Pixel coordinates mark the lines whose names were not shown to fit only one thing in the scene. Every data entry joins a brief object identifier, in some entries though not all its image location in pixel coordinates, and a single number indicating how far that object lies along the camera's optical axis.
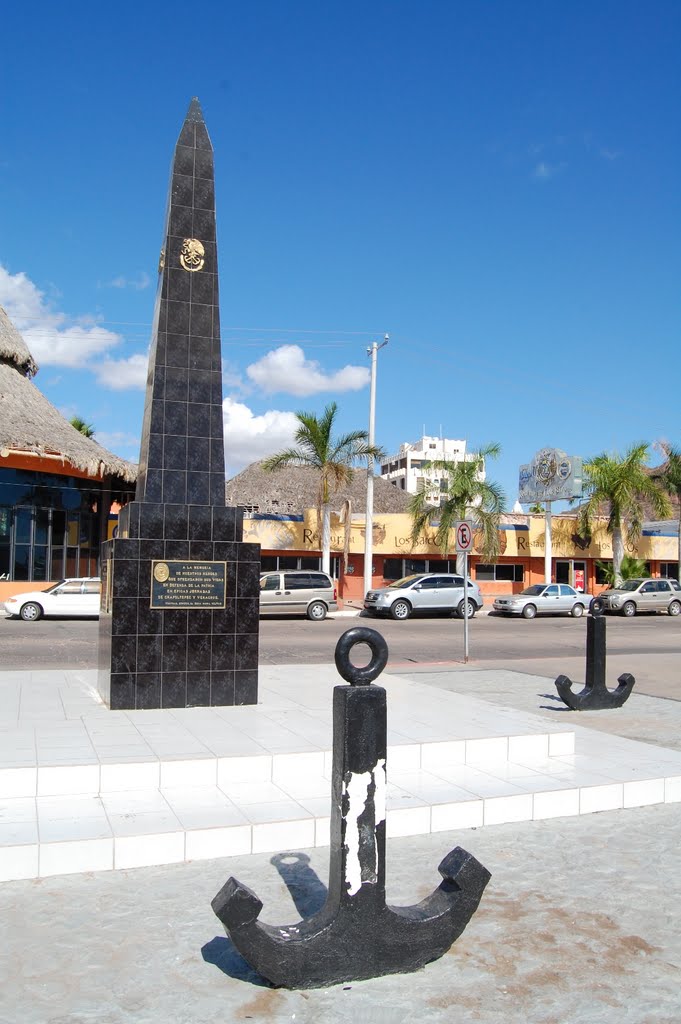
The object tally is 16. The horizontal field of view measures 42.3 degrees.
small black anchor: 11.47
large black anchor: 3.76
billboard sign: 38.16
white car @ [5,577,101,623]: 24.86
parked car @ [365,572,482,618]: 30.19
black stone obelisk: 8.62
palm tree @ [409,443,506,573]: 35.75
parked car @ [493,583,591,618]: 32.81
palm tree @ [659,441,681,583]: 40.50
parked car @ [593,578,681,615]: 35.19
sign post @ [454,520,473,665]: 17.64
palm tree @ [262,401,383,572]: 33.12
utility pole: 32.66
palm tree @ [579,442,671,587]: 38.09
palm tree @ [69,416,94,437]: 38.16
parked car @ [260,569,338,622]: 28.36
